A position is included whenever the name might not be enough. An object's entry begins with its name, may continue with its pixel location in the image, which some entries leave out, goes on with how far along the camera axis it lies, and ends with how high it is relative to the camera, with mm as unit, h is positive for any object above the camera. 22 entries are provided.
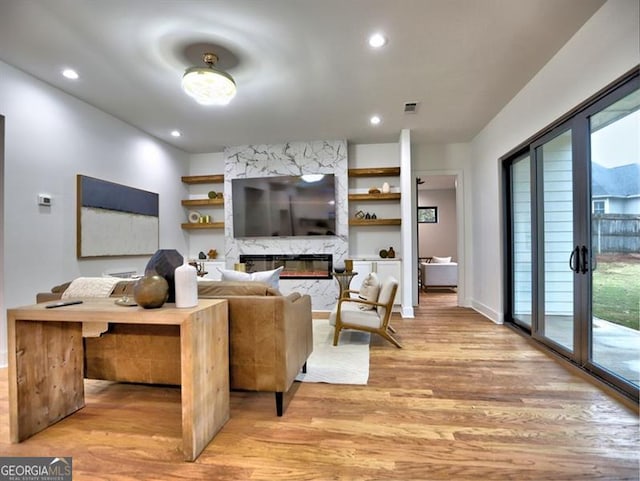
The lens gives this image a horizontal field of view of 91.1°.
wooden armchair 3328 -859
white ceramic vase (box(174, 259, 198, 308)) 1808 -257
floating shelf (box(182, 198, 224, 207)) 6059 +764
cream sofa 7785 -882
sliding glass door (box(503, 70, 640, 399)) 2316 +8
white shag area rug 2715 -1192
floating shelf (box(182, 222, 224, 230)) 6066 +319
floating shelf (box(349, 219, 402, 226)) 5579 +318
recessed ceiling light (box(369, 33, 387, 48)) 2725 +1767
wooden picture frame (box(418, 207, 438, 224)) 9156 +699
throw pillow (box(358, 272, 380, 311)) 3582 -596
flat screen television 5637 +637
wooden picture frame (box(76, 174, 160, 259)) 3906 +324
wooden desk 1689 -744
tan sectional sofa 2115 -740
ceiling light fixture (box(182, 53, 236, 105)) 2947 +1529
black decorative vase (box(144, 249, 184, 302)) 1946 -144
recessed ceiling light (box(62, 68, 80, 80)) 3245 +1790
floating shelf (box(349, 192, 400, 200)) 5579 +769
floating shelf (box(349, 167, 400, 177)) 5621 +1228
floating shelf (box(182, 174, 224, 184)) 6105 +1232
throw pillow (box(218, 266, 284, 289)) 2851 -330
